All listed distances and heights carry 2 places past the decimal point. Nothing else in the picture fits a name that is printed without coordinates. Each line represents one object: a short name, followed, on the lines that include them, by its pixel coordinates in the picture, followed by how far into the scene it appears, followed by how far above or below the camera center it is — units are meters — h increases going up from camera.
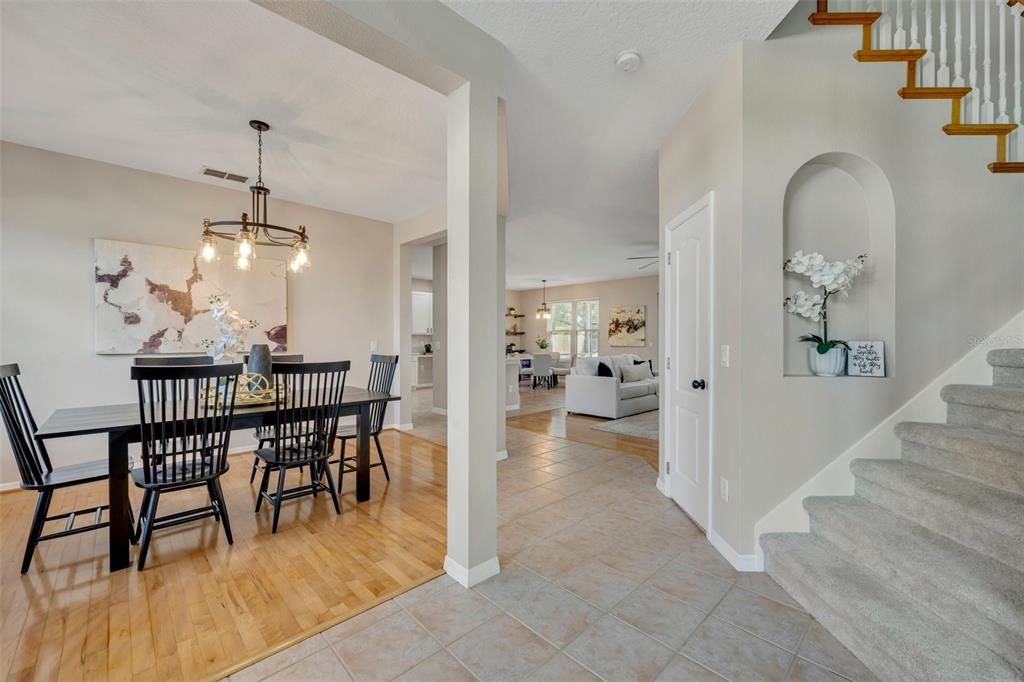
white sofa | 6.49 -0.88
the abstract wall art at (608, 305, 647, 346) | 10.48 +0.33
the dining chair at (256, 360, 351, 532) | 2.66 -0.63
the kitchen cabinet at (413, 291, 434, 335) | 10.76 +0.72
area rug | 5.43 -1.24
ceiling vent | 3.90 +1.60
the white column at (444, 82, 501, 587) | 2.06 +0.03
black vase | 3.09 -0.16
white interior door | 2.60 -0.14
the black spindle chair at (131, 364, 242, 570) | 2.18 -0.62
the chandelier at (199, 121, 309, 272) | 2.88 +0.72
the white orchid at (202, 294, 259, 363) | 3.01 +0.09
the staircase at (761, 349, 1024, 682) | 1.39 -0.86
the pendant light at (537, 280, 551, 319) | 11.64 +0.80
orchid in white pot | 2.16 +0.22
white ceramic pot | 2.20 -0.13
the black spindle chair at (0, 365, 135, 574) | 2.11 -0.70
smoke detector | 2.29 +1.58
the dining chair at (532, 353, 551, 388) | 10.21 -0.69
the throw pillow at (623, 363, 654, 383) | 6.98 -0.58
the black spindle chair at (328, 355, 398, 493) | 3.45 -0.46
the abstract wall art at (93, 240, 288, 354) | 3.72 +0.41
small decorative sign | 2.22 -0.11
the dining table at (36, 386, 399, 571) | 2.15 -0.52
